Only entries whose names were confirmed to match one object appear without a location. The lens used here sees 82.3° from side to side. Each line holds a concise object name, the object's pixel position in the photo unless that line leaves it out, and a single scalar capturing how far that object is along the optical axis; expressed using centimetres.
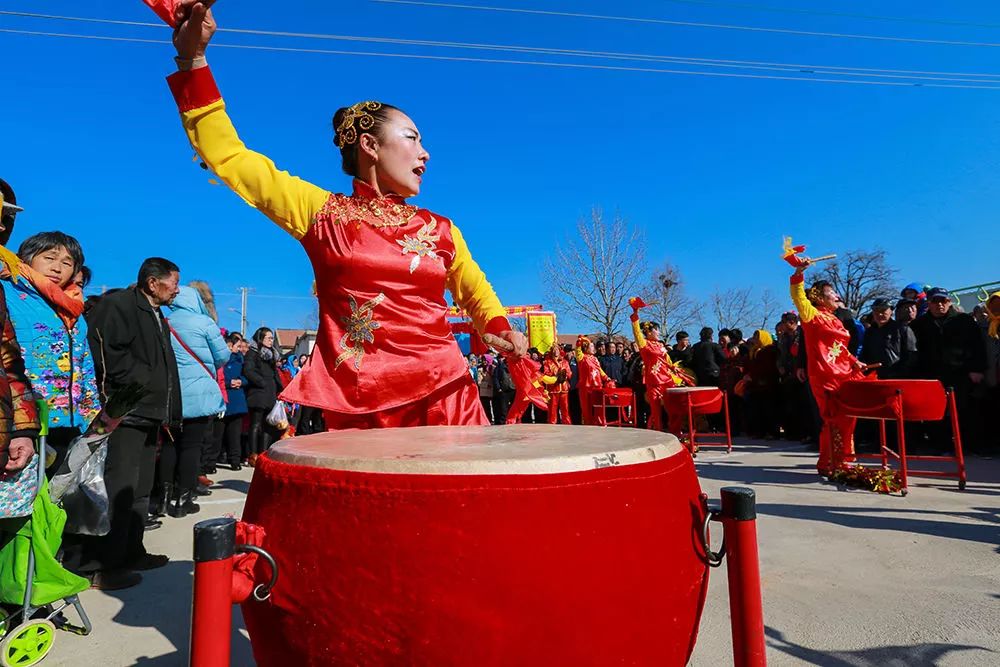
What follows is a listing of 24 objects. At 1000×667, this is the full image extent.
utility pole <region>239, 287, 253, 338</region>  4459
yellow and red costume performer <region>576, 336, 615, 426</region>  1017
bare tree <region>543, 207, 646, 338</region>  2175
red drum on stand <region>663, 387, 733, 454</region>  642
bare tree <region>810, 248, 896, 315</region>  3316
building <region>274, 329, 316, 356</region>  5578
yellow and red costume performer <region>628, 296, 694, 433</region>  807
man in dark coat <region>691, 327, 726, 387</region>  939
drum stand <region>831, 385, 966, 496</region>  422
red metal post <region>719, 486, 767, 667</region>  113
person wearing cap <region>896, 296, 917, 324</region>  666
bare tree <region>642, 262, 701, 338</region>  2672
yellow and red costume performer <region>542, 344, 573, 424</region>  976
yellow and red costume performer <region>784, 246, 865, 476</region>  486
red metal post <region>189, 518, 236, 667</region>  91
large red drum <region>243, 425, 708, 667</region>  90
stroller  200
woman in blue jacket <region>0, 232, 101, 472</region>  239
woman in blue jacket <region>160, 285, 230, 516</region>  425
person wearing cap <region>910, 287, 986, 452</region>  608
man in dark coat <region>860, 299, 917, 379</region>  655
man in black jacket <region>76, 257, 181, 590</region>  289
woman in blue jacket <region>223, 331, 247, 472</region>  630
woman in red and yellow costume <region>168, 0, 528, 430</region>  167
